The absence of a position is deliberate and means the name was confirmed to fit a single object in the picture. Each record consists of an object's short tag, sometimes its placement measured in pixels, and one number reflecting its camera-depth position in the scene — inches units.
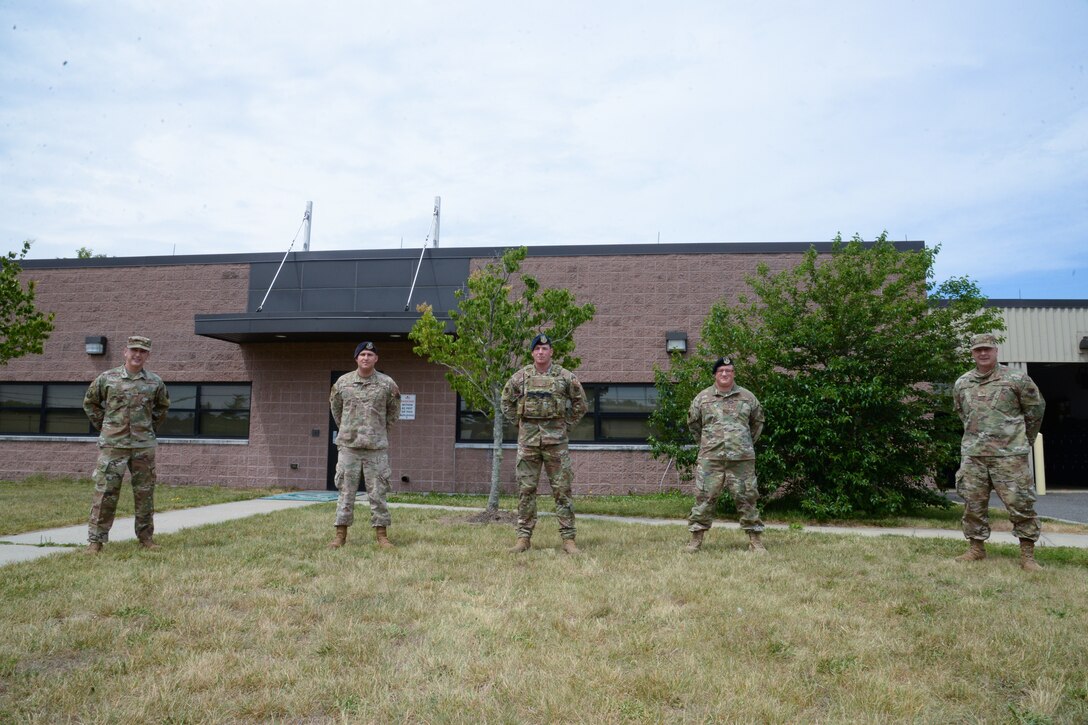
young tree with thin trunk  383.2
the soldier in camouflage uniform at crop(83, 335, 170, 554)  270.5
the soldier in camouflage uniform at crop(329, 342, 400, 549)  285.7
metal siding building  660.7
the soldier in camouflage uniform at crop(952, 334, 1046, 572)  252.1
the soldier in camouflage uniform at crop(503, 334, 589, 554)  282.0
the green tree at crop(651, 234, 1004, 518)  386.0
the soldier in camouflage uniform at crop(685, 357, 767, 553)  281.4
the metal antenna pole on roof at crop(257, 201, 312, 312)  639.9
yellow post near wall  633.7
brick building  559.5
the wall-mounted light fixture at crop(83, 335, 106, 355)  617.3
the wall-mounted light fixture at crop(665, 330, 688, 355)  550.6
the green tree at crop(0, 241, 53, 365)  527.2
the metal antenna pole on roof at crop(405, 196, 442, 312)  566.7
